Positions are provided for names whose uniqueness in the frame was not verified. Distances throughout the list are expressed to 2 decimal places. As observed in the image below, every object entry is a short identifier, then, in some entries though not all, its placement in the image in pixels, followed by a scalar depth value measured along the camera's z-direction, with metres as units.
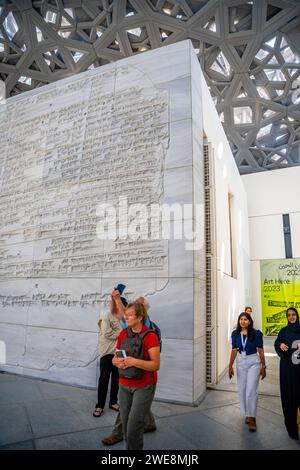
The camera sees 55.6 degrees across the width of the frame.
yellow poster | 11.18
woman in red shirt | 2.06
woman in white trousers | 3.39
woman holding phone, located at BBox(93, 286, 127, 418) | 3.44
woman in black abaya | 3.11
